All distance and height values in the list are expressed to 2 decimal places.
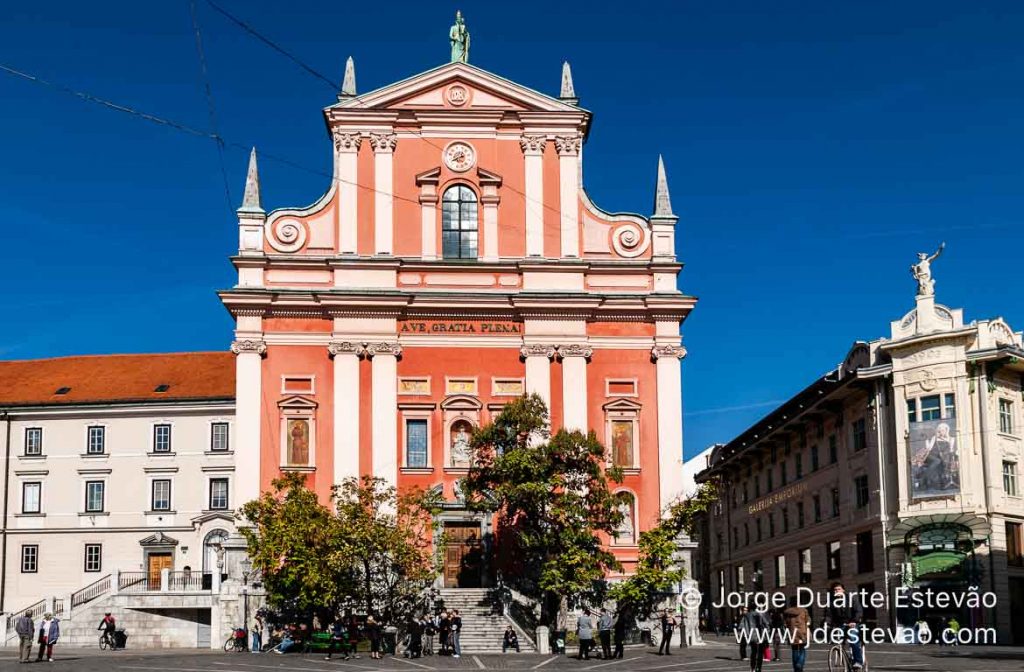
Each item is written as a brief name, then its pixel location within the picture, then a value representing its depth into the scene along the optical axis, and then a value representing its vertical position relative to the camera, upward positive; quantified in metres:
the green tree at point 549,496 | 43.94 +1.45
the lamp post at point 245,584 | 46.06 -1.30
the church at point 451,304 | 50.25 +8.78
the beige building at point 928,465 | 50.31 +2.68
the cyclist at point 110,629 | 48.22 -2.82
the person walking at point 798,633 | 25.89 -1.79
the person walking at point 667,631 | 39.72 -2.61
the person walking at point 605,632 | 38.38 -2.55
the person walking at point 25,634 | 37.69 -2.31
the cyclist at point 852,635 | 25.66 -1.85
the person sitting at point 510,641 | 43.22 -3.08
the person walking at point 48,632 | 37.53 -2.25
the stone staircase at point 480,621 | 44.38 -2.59
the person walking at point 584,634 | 37.53 -2.52
